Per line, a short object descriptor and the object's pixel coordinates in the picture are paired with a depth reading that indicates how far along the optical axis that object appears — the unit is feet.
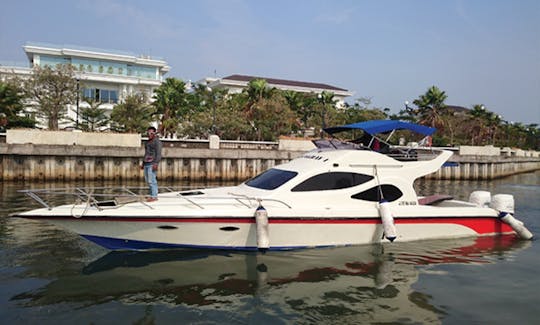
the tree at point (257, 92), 134.72
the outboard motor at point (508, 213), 32.89
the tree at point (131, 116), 112.37
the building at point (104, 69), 149.48
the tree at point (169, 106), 118.05
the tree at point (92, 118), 108.06
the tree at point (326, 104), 147.64
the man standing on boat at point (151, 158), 31.22
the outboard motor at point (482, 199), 35.78
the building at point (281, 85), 207.89
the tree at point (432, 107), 146.20
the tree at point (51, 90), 110.83
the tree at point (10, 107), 93.86
